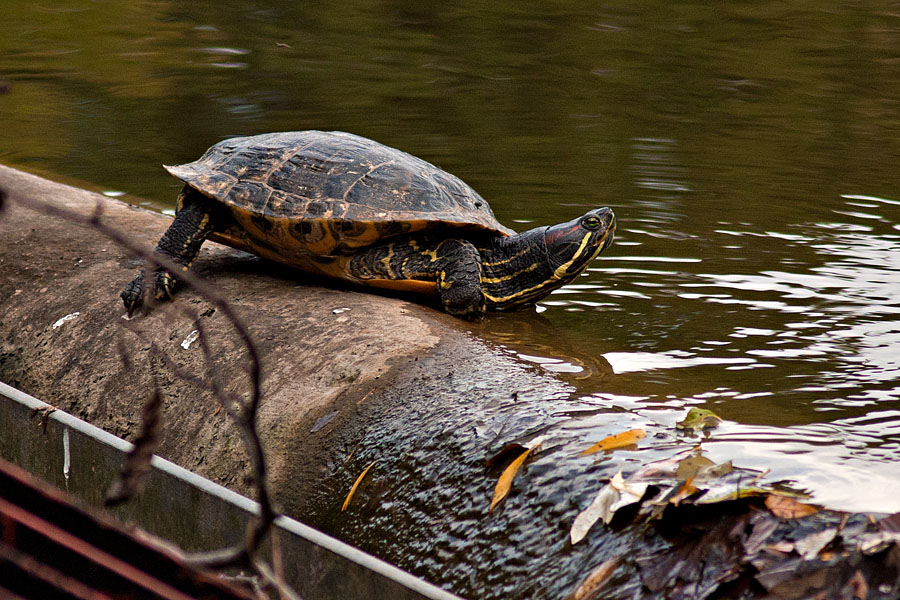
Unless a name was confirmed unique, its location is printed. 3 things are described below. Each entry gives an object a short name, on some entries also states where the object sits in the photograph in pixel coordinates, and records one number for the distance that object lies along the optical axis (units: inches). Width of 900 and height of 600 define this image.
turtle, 336.2
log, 265.9
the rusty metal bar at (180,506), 174.2
